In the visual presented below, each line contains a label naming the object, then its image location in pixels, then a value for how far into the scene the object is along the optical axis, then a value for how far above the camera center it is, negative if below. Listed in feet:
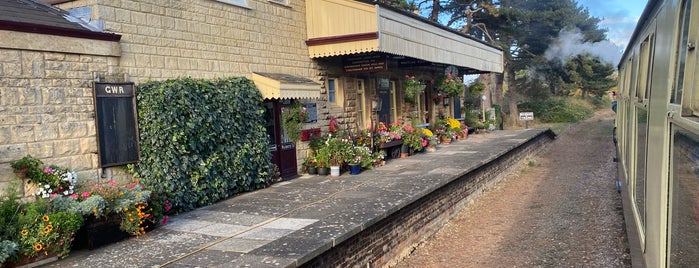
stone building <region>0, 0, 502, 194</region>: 17.65 +2.13
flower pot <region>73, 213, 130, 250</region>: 16.83 -4.91
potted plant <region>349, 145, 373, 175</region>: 31.60 -4.63
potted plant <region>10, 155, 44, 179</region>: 16.85 -2.47
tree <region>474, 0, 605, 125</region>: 85.15 +12.19
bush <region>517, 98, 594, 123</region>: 106.84 -4.94
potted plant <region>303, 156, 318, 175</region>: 32.04 -4.93
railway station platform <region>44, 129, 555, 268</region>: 15.49 -5.34
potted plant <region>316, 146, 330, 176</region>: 31.71 -4.65
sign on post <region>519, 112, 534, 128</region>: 67.26 -3.73
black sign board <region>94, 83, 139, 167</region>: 20.06 -1.17
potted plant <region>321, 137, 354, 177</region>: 31.37 -4.06
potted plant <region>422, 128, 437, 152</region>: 43.98 -4.73
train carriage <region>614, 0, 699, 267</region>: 6.64 -0.98
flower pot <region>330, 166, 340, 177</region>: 31.24 -5.16
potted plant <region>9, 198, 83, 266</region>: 14.82 -4.33
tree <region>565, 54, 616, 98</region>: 96.89 +3.12
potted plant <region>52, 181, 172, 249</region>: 16.70 -4.29
